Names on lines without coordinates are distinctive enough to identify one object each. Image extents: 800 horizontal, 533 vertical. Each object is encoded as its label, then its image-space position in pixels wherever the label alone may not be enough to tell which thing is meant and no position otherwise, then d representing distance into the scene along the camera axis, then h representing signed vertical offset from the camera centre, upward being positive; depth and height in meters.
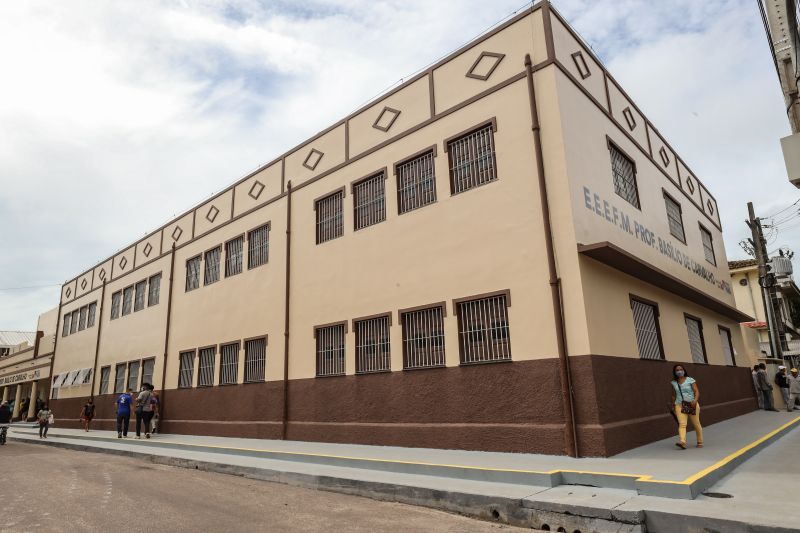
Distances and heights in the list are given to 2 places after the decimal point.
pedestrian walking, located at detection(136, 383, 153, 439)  15.73 -0.15
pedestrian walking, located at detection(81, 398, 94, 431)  20.23 -0.37
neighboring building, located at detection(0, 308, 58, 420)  31.09 +2.42
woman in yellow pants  8.60 -0.35
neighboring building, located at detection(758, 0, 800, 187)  8.19 +5.75
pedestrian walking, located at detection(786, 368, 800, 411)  16.82 -0.52
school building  9.02 +2.44
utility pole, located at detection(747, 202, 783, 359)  20.25 +3.73
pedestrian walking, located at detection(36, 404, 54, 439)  18.93 -0.47
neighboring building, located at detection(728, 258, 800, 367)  28.39 +4.71
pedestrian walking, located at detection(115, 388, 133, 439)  16.31 -0.16
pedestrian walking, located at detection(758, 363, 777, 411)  16.88 -0.38
